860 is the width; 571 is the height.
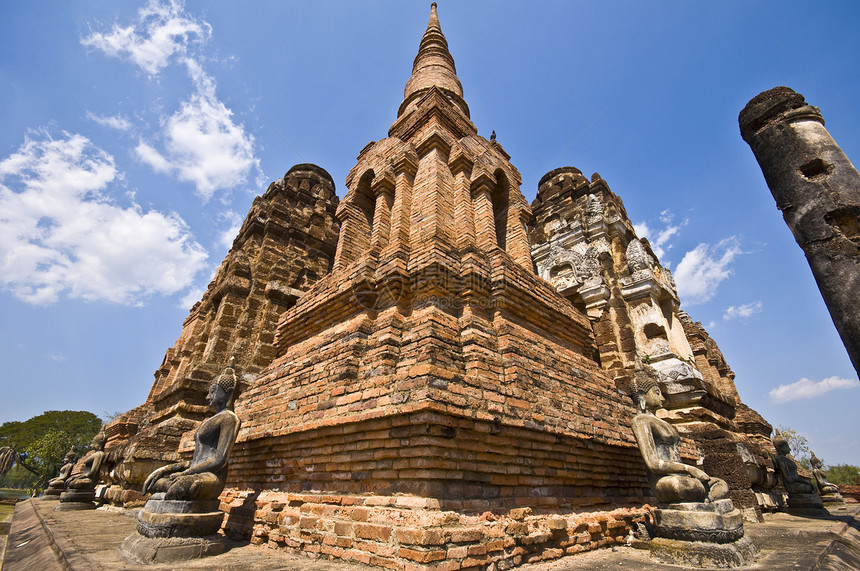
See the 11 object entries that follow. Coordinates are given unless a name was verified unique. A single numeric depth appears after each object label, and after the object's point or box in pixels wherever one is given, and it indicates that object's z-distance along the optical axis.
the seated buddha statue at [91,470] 9.09
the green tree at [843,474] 46.93
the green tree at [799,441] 34.68
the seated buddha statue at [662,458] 4.30
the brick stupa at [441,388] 3.56
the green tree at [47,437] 35.03
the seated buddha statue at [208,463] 4.18
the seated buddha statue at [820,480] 12.46
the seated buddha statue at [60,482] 11.79
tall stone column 5.31
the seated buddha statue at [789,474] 8.20
